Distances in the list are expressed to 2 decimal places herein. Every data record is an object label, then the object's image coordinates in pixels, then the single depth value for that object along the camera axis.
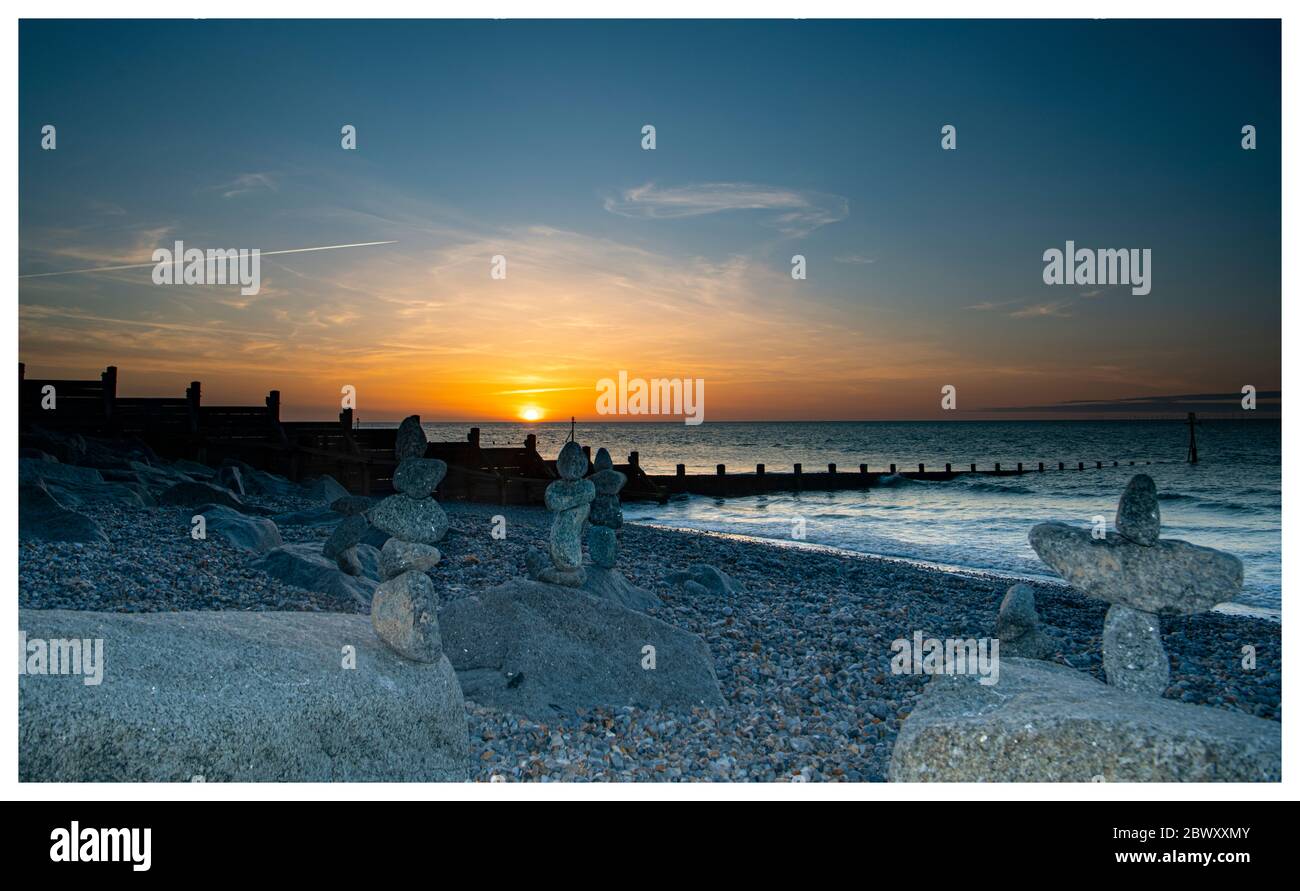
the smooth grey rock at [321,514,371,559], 10.82
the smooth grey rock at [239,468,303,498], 21.42
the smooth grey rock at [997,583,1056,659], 8.06
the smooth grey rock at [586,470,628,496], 10.74
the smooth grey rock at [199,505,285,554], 11.78
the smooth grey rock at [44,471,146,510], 13.82
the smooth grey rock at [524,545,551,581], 9.35
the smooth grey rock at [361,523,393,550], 12.90
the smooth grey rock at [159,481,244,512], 15.41
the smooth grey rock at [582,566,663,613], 9.98
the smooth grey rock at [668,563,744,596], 12.74
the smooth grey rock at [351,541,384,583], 11.21
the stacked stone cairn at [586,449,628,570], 10.41
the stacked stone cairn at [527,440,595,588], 9.20
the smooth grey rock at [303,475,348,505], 19.75
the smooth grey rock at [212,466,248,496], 19.98
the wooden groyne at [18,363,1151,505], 23.56
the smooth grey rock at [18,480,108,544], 10.98
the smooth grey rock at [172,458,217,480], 21.56
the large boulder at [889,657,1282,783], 4.54
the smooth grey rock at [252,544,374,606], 10.14
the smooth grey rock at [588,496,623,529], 10.62
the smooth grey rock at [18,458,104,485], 14.84
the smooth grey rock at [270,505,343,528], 15.23
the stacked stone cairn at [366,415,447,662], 6.09
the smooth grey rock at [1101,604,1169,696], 5.78
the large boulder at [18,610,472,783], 4.34
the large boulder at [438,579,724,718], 7.39
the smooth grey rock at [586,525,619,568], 10.38
